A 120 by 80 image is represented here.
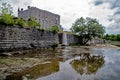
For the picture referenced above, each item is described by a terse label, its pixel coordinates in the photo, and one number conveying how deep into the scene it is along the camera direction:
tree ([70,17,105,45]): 18.35
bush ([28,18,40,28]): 8.93
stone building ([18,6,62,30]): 20.19
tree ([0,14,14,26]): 6.53
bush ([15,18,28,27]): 7.59
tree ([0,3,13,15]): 7.16
